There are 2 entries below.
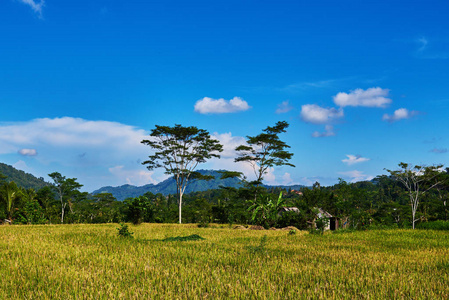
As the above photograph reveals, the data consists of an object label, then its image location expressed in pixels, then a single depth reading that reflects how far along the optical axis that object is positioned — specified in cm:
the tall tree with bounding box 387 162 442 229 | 3903
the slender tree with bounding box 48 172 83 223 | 5697
